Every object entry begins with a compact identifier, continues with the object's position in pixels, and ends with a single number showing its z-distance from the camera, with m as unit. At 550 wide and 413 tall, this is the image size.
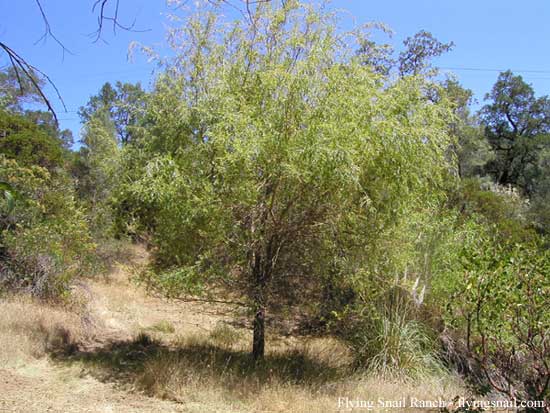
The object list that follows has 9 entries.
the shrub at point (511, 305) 4.00
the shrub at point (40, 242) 9.59
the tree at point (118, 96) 7.58
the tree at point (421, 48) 20.92
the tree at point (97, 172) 7.18
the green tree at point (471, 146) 22.96
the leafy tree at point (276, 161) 5.83
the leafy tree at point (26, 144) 15.55
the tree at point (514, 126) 30.64
